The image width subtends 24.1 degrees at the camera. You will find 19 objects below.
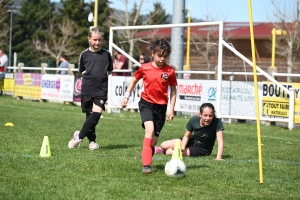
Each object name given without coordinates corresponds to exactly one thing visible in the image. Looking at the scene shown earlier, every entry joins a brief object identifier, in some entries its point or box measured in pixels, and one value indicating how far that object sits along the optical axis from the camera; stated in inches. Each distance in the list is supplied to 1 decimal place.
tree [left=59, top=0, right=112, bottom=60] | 2742.4
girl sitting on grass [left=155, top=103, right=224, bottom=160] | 397.4
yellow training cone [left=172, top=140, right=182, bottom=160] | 326.5
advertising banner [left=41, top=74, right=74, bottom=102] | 1059.9
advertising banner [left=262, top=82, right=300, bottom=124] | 713.6
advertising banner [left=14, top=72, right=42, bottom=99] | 1138.0
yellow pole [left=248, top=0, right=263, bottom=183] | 310.2
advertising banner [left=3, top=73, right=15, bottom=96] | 1225.4
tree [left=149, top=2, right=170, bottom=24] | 3299.7
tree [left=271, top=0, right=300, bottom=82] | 1651.1
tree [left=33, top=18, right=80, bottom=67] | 2677.9
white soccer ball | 315.9
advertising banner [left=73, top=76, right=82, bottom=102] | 1034.3
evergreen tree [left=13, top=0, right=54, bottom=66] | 2910.9
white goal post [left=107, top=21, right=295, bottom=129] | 711.7
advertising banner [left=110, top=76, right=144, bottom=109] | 896.3
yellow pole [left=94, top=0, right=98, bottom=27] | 1071.4
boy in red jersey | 349.6
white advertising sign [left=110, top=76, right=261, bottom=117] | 762.8
